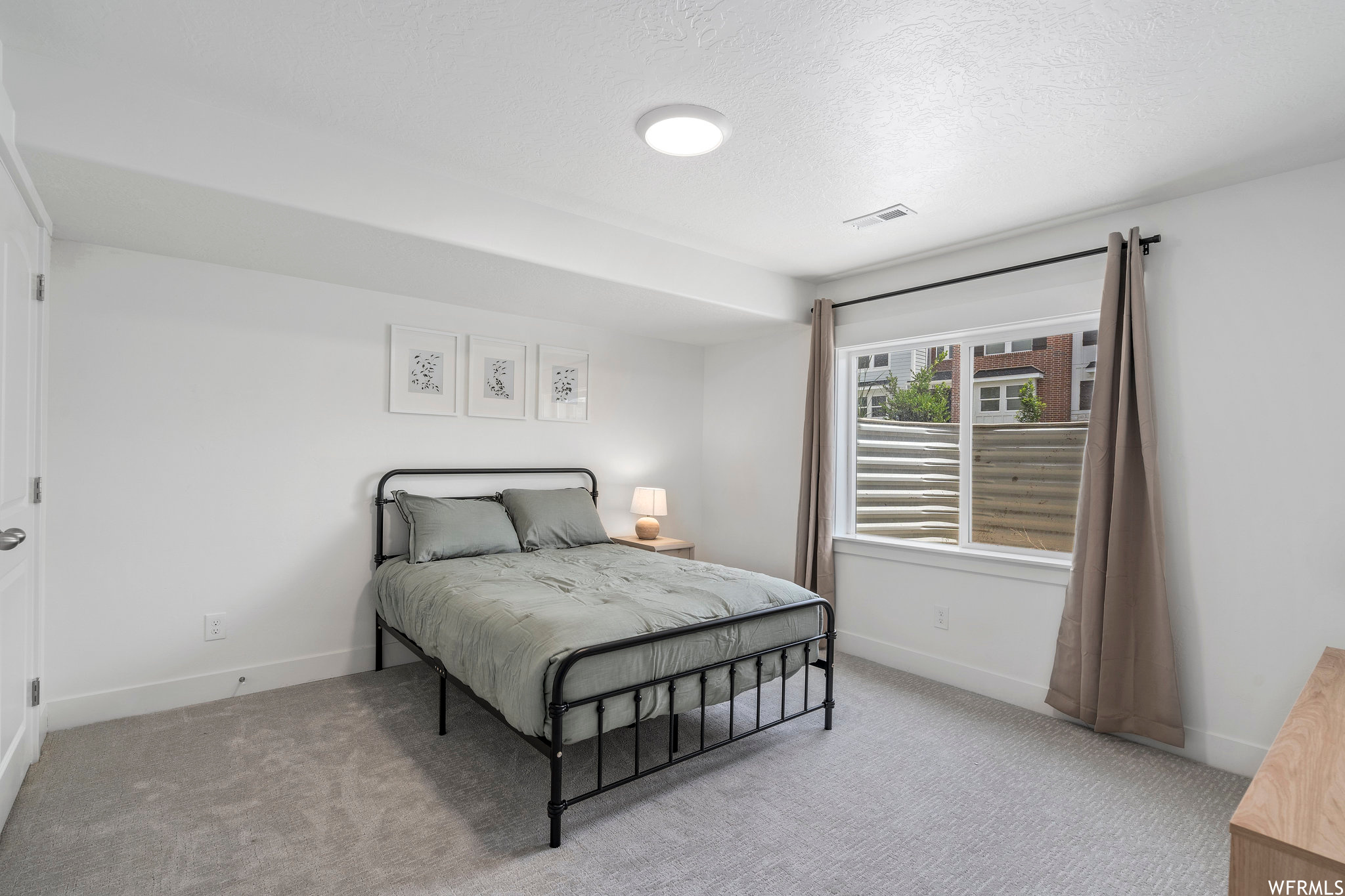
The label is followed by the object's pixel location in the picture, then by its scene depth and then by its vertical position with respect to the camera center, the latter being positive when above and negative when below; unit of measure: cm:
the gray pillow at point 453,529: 349 -50
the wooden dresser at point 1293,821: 111 -69
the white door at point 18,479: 207 -16
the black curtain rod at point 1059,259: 289 +93
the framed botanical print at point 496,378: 409 +39
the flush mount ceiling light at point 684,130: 227 +113
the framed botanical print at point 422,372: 379 +40
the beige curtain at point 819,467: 416 -15
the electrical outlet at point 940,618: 367 -97
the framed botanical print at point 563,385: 440 +38
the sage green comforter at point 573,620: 217 -69
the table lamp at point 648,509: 459 -47
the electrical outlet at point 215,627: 321 -95
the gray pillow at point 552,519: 392 -48
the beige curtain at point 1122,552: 279 -46
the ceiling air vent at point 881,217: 312 +112
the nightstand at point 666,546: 442 -71
